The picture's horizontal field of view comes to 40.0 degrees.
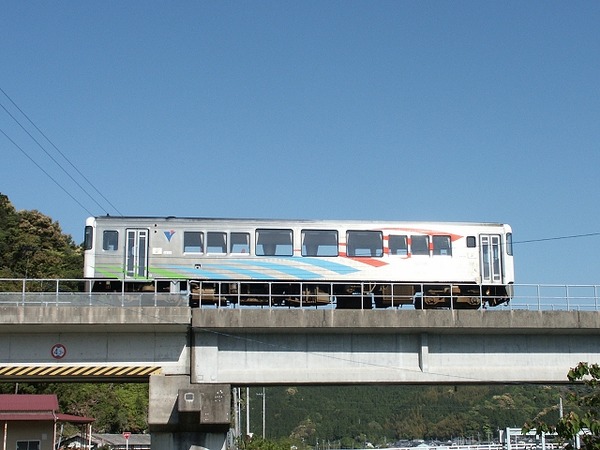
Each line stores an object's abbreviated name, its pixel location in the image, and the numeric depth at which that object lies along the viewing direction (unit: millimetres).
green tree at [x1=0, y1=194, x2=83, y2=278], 74375
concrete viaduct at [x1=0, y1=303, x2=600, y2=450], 23703
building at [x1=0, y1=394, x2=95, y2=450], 41062
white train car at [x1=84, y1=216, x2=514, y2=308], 30891
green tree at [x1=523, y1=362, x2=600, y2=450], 17812
